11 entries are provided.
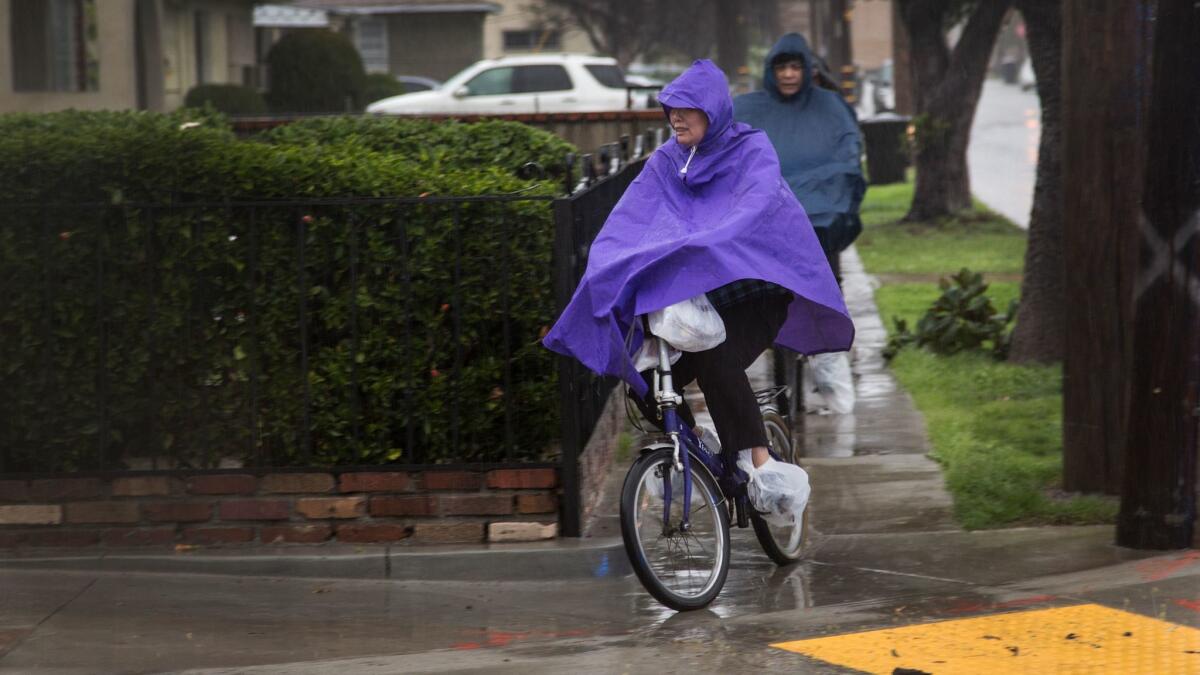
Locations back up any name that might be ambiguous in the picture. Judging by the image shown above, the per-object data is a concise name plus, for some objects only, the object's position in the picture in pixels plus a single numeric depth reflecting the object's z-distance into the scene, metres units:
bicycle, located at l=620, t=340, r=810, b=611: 10.68
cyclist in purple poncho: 10.74
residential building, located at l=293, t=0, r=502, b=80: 103.62
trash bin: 53.37
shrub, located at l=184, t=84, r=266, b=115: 51.91
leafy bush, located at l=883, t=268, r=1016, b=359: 20.95
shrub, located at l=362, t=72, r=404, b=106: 68.94
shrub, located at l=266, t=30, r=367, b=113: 65.31
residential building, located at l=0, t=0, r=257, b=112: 36.12
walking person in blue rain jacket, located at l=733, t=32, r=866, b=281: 16.11
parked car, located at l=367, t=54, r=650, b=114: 60.62
